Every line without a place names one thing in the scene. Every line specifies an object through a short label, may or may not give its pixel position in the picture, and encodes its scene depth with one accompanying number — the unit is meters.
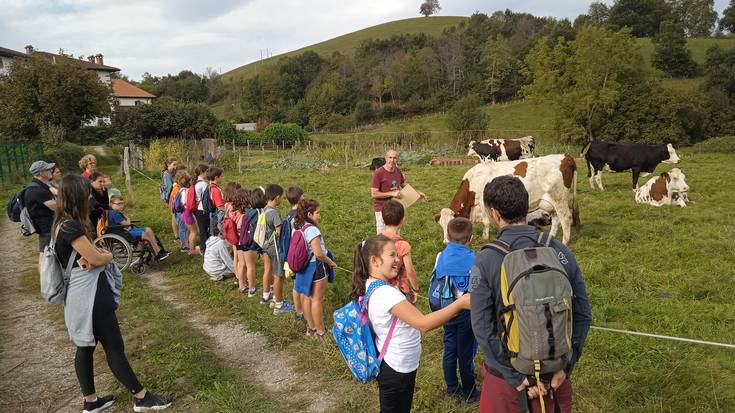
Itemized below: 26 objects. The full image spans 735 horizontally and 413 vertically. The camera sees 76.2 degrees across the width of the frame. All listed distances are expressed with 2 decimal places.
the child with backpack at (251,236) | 5.71
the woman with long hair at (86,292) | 3.23
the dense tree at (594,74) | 35.88
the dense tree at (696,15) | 77.62
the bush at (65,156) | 20.21
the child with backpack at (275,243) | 5.21
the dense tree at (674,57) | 49.41
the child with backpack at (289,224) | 4.77
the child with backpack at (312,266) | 4.41
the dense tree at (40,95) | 25.50
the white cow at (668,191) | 10.51
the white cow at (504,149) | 19.69
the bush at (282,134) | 40.78
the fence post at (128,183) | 12.48
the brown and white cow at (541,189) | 8.09
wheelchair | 6.88
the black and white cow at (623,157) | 12.84
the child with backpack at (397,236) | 3.81
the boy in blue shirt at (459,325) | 3.23
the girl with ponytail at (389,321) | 2.46
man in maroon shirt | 6.48
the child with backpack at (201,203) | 7.40
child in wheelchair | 7.15
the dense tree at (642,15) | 71.62
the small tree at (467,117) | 40.31
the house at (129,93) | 62.14
